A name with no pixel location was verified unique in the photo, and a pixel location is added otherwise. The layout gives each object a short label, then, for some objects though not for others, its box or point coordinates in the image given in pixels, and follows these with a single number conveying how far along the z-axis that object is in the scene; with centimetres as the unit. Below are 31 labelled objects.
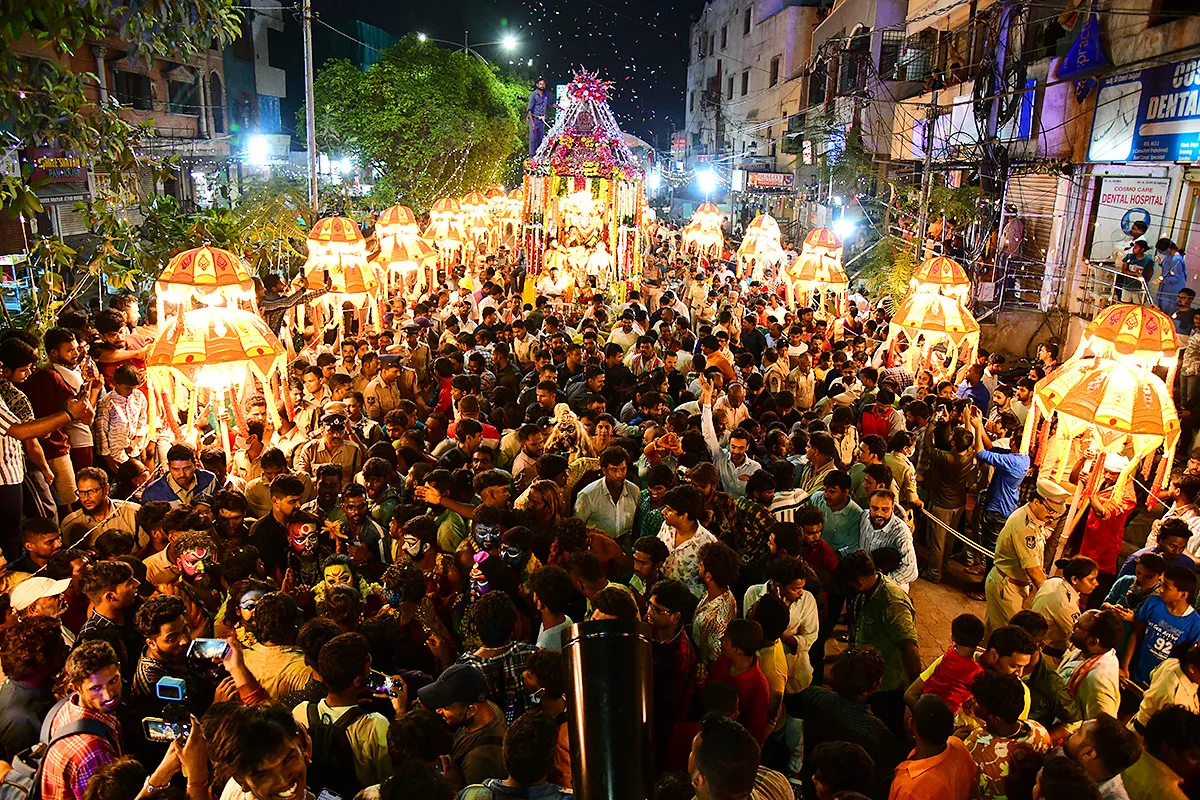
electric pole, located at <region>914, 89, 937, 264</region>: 1258
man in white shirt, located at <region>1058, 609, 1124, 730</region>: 365
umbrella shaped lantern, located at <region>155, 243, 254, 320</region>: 509
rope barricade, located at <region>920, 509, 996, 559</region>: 629
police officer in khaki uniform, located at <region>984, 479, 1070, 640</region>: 489
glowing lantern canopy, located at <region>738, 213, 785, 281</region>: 1258
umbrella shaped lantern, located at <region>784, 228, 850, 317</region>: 962
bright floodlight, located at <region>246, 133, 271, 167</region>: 2683
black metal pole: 154
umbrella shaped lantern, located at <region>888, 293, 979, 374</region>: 715
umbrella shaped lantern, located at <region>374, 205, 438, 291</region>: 1025
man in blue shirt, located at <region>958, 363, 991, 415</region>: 809
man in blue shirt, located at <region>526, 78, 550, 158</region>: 2573
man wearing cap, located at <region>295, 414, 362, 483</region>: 594
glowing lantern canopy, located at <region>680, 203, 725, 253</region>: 1520
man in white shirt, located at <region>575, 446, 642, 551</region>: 538
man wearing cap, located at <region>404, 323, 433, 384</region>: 888
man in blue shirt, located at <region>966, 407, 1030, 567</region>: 626
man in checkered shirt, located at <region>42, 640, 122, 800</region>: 287
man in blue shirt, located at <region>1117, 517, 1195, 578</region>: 459
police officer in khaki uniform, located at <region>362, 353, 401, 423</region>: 754
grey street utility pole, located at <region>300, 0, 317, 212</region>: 1239
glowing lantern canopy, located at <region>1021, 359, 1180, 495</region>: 429
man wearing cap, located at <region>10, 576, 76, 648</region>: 379
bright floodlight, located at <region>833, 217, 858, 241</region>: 2052
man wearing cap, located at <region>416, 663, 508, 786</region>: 314
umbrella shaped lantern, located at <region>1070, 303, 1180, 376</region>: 439
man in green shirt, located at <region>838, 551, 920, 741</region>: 413
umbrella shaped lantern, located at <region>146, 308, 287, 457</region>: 493
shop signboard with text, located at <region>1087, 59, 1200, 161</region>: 1052
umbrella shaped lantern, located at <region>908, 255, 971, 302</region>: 715
